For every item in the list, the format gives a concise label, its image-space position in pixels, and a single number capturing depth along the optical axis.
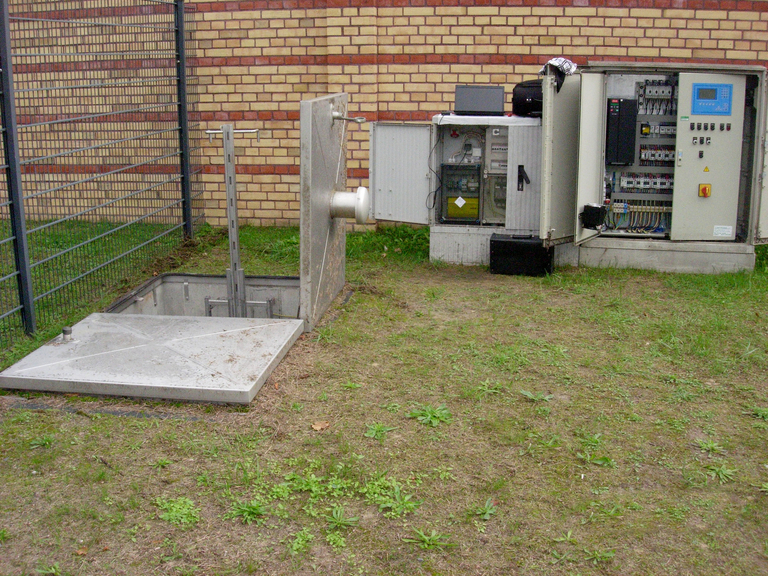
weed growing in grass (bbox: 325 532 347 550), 3.20
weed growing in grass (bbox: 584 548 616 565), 3.11
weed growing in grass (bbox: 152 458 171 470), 3.79
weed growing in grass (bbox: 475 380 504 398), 4.61
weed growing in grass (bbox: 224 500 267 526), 3.36
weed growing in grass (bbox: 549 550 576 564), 3.11
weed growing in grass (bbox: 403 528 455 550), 3.20
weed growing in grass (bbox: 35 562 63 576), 3.04
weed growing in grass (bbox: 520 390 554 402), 4.53
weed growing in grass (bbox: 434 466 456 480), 3.71
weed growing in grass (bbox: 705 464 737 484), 3.70
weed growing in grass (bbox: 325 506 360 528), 3.33
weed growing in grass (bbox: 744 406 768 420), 4.35
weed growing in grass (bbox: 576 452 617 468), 3.82
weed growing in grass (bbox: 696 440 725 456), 3.96
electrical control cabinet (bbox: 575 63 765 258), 6.96
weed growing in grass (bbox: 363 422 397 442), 4.10
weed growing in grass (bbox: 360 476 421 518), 3.44
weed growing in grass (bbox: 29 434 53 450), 3.99
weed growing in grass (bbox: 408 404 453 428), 4.26
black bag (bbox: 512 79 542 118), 7.18
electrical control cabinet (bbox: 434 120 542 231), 7.19
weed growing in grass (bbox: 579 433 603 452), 3.98
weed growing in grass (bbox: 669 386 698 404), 4.55
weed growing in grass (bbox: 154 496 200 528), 3.35
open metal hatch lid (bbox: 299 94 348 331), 5.25
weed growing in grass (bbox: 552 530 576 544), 3.23
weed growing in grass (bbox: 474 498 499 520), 3.40
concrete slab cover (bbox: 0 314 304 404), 4.49
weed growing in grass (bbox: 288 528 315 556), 3.17
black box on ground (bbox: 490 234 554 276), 7.14
